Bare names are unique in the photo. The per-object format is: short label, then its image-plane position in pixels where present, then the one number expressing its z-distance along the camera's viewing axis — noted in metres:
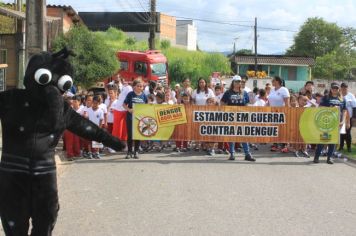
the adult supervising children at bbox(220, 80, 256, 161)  12.68
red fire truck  28.70
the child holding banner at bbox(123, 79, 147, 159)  12.38
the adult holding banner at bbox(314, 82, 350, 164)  12.50
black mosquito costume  4.35
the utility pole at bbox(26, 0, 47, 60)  10.49
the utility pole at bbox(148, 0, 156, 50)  34.81
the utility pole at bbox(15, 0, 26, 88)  25.09
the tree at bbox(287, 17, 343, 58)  102.06
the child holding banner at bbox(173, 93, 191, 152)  13.76
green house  64.56
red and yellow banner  13.05
